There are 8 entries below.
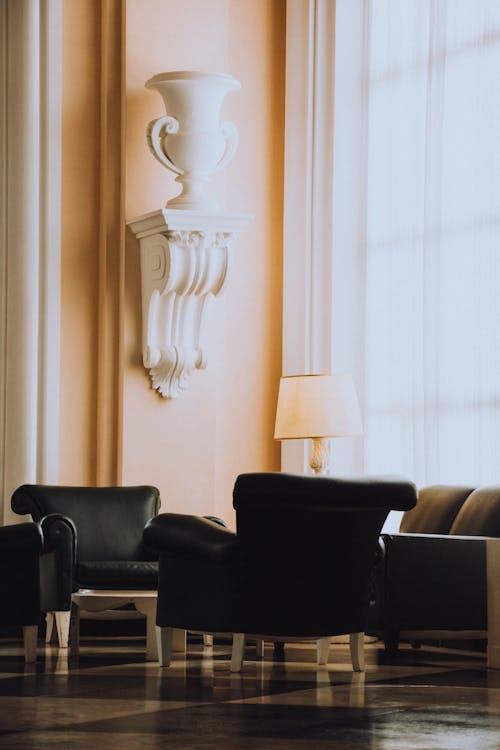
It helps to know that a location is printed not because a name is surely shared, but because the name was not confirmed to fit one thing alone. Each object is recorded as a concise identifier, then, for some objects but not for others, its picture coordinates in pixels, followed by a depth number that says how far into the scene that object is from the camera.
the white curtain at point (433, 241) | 9.43
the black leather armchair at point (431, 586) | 8.10
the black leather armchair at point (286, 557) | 6.51
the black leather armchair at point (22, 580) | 7.47
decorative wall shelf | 9.80
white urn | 9.82
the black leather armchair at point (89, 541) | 8.35
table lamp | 9.35
